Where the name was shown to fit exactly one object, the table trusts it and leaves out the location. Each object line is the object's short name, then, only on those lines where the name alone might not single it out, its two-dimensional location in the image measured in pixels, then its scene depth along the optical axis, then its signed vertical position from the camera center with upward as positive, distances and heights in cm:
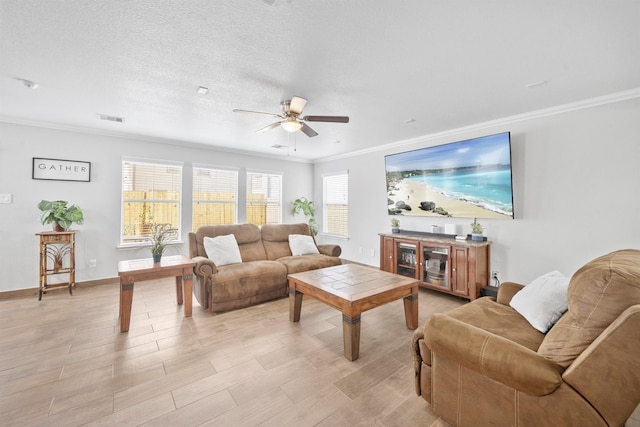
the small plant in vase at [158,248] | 311 -36
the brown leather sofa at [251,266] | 320 -68
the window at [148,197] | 457 +39
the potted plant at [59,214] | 362 +6
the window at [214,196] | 526 +47
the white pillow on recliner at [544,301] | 169 -59
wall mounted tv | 351 +60
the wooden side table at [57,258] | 362 -59
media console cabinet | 352 -65
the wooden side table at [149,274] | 267 -62
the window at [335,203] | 616 +37
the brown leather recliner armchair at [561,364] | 103 -68
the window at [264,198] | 596 +49
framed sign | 386 +76
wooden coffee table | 222 -71
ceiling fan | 259 +106
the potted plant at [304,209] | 651 +24
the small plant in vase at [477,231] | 371 -20
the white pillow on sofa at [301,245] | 450 -48
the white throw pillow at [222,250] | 369 -47
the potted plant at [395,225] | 477 -13
